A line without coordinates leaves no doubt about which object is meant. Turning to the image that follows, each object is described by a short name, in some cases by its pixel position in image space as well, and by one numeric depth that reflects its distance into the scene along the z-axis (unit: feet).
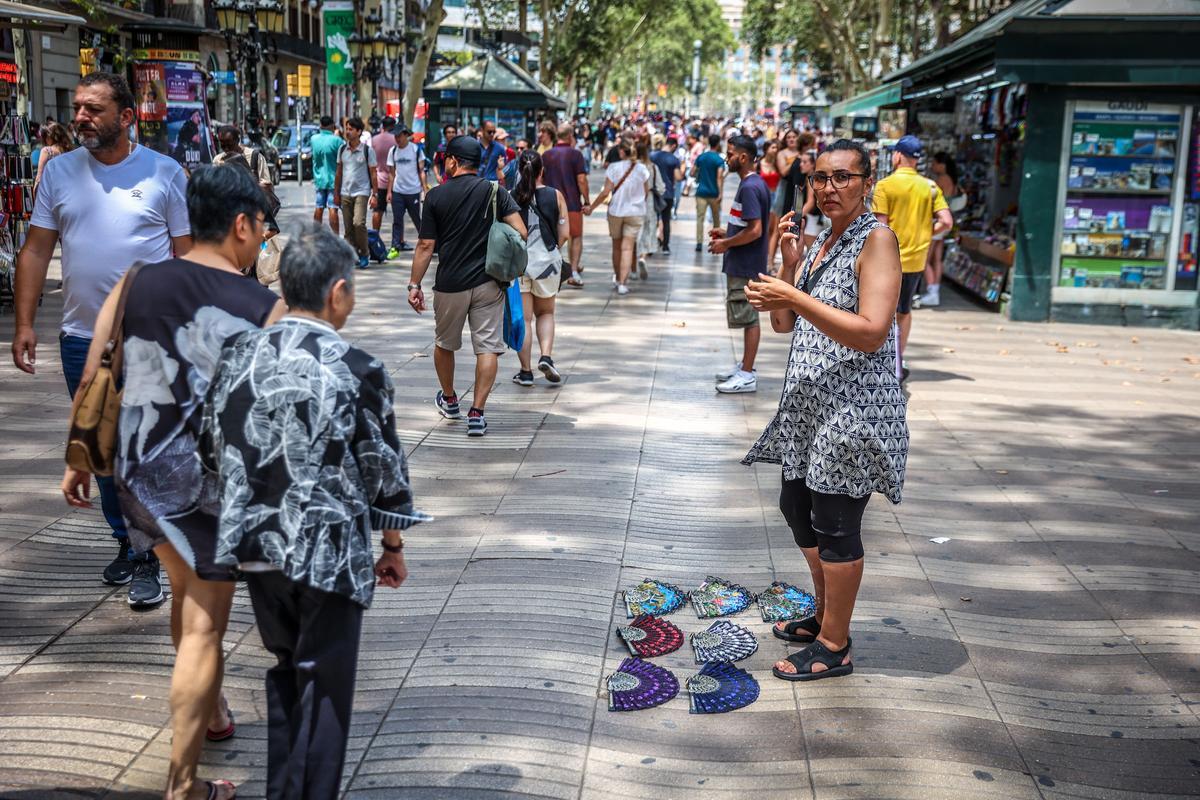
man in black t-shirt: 25.38
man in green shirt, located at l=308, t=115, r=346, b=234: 55.17
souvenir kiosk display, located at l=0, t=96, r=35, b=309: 39.99
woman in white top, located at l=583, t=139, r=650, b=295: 47.01
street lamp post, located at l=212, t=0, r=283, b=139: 65.67
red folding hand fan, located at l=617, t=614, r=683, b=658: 15.11
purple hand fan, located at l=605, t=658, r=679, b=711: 13.64
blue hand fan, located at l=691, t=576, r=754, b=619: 16.44
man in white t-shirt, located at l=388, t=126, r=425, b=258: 55.42
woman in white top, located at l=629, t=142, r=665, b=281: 52.37
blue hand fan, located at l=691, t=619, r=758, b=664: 15.02
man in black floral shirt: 9.58
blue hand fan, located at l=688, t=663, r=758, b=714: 13.69
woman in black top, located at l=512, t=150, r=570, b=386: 30.40
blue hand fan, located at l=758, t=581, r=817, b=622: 16.22
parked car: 108.88
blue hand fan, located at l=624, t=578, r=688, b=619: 16.38
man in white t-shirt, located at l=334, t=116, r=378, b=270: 51.80
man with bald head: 48.39
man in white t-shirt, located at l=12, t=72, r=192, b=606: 14.90
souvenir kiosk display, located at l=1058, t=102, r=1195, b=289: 42.96
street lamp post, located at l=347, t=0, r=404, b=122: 77.97
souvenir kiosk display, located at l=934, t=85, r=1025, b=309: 47.75
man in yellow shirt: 30.66
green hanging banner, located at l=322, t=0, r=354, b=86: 72.79
